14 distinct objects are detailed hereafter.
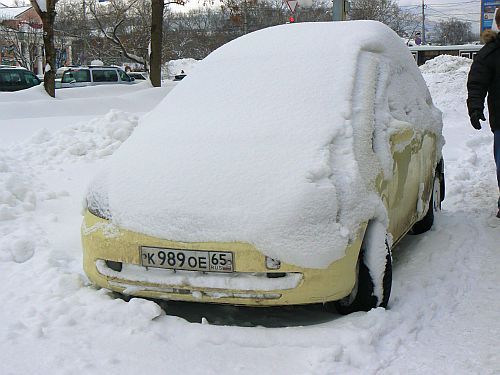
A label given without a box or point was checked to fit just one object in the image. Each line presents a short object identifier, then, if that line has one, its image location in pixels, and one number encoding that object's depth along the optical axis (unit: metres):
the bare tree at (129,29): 44.33
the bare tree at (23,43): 59.88
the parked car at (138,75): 39.78
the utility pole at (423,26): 72.32
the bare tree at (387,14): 49.75
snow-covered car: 3.54
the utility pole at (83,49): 49.42
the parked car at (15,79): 23.73
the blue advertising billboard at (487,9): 31.51
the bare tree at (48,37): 17.19
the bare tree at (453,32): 86.50
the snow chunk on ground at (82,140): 8.56
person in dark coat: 5.93
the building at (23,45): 59.50
